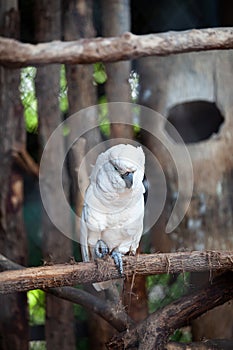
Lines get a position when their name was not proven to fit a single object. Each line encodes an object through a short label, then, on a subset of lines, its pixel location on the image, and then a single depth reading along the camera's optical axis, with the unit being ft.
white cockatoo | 24.09
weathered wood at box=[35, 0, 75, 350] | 26.48
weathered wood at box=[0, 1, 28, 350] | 26.46
